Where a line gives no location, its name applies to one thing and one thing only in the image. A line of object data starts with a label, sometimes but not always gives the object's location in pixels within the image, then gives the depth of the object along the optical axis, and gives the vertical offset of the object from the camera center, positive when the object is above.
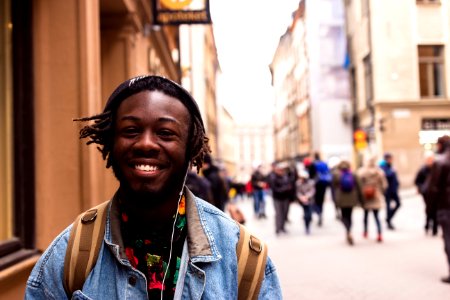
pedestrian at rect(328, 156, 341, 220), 15.66 -0.88
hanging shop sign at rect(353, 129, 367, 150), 21.25 +0.54
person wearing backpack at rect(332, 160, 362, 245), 11.09 -0.74
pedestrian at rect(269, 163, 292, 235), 13.51 -0.90
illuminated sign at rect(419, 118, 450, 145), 14.77 +0.70
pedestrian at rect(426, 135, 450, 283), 7.20 -0.48
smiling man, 1.69 -0.21
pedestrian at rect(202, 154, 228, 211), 9.55 -0.38
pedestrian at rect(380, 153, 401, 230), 12.93 -0.73
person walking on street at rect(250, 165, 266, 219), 19.17 -1.16
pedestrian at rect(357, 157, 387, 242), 11.12 -0.65
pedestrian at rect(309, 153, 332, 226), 14.67 -0.61
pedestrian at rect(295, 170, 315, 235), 13.30 -0.87
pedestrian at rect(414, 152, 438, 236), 11.52 -0.49
